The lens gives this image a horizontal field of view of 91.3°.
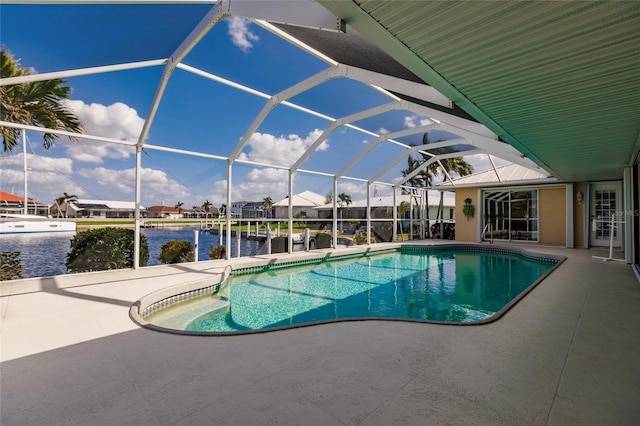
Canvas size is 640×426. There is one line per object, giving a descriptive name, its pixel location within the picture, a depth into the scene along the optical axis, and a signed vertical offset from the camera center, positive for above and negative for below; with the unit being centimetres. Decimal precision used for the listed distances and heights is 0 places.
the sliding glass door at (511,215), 1400 +2
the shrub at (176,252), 812 -99
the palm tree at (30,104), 538 +203
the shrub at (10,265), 569 -93
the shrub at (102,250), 652 -78
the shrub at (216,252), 934 -111
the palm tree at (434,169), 2183 +336
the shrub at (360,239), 1421 -108
